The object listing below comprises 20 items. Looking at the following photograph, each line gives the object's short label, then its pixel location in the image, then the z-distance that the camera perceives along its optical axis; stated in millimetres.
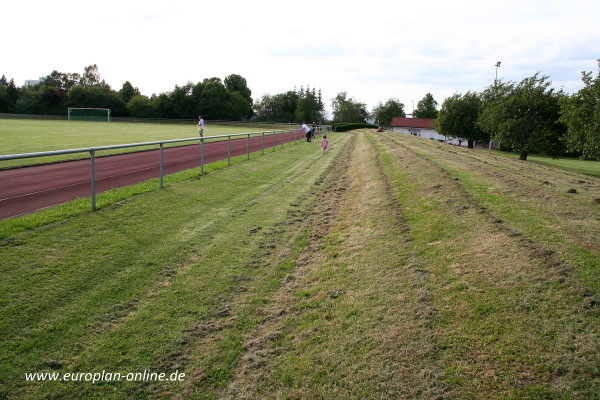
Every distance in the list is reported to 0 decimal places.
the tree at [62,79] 122212
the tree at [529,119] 34750
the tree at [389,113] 116475
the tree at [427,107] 120312
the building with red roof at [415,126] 100462
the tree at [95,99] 89500
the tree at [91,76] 135875
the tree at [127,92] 104462
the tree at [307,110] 121500
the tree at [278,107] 129125
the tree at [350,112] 135000
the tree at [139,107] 93438
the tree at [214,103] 95625
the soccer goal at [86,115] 74000
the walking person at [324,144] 24578
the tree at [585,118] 23766
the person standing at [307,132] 33256
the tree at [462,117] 59312
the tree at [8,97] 88875
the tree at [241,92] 114581
